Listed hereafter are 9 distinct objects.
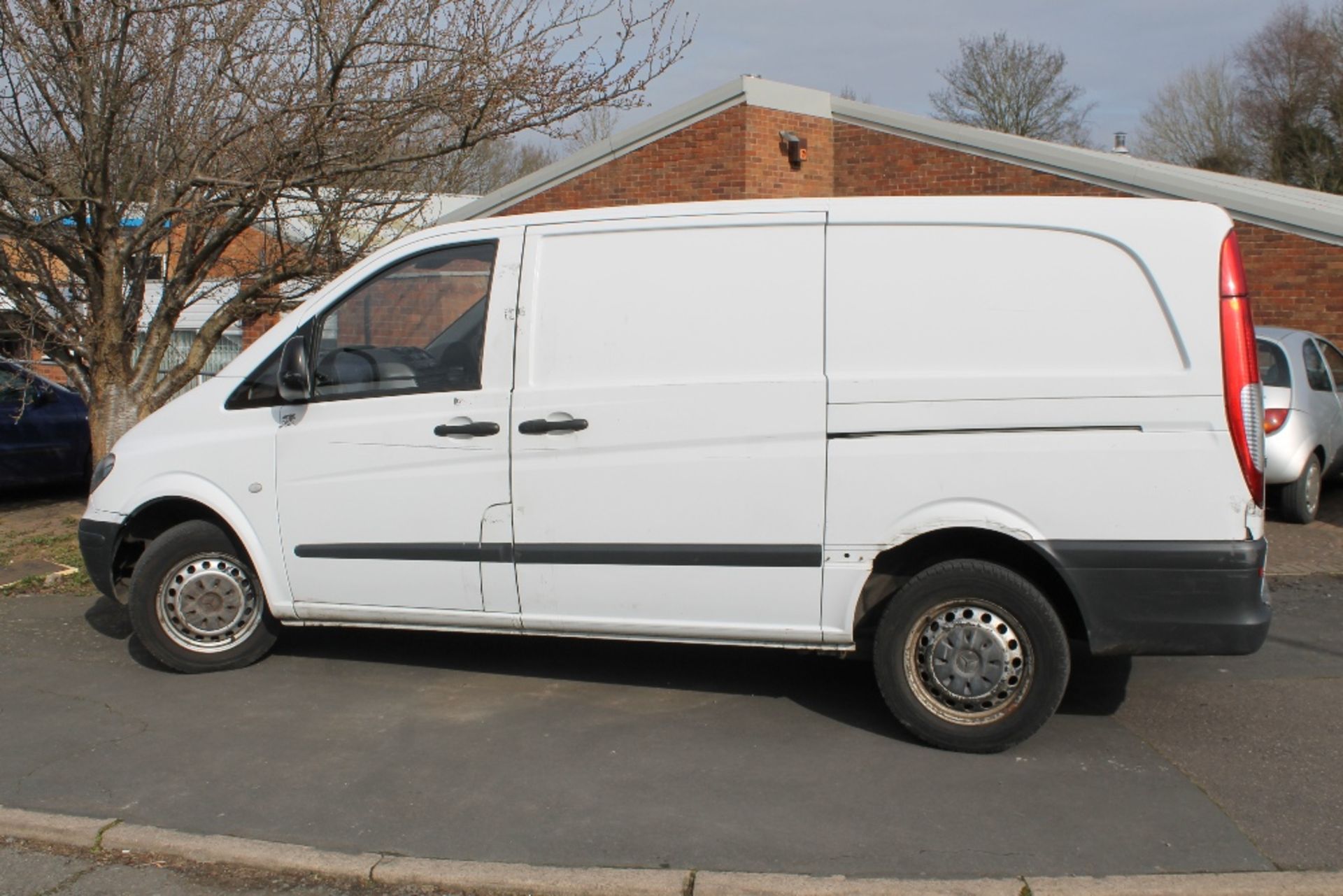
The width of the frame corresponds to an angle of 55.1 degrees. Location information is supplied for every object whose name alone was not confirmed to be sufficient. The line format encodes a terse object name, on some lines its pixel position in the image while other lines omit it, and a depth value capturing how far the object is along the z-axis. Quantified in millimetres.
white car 9570
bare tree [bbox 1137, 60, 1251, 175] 45781
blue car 11758
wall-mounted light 15906
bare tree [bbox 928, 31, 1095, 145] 45469
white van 4742
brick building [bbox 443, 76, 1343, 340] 14812
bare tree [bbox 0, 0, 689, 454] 8398
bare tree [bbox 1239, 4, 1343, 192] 41156
